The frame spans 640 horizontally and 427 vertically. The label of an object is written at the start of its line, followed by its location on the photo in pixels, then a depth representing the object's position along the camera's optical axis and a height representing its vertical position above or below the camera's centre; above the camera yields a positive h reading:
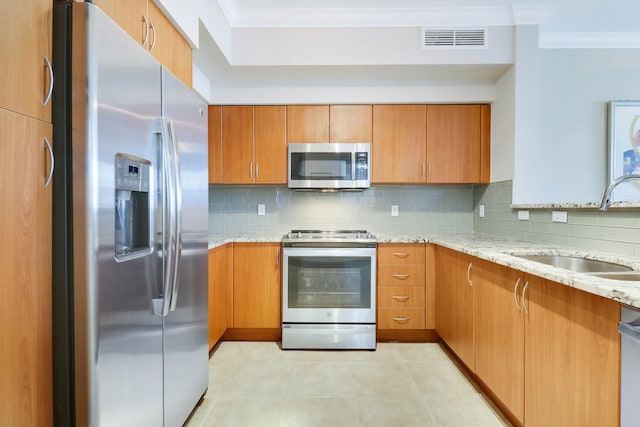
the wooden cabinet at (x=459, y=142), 3.18 +0.61
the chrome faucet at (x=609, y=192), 1.42 +0.08
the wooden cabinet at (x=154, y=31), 1.35 +0.81
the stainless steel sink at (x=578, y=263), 1.66 -0.28
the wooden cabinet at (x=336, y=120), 3.19 +0.81
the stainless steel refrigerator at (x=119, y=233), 1.03 -0.08
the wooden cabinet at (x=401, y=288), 2.96 -0.66
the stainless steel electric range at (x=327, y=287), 2.85 -0.64
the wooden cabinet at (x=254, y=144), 3.20 +0.59
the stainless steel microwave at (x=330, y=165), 3.14 +0.40
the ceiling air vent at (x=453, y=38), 2.77 +1.36
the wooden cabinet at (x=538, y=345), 1.11 -0.56
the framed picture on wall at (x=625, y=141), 3.02 +0.60
